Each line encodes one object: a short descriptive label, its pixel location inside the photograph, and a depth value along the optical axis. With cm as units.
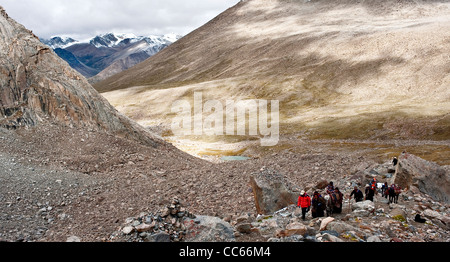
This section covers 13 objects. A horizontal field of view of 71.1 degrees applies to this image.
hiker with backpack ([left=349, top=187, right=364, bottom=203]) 2312
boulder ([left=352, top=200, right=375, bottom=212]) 2018
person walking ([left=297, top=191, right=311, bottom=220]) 2031
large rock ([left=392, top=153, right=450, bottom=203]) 2641
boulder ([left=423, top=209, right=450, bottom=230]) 1919
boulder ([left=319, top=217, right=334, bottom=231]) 1714
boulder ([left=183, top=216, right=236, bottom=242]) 1717
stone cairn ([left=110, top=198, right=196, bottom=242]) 1656
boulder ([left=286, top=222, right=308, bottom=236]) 1653
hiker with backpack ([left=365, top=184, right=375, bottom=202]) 2308
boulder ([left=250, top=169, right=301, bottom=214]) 2370
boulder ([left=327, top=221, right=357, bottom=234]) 1650
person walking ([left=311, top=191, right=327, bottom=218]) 2042
